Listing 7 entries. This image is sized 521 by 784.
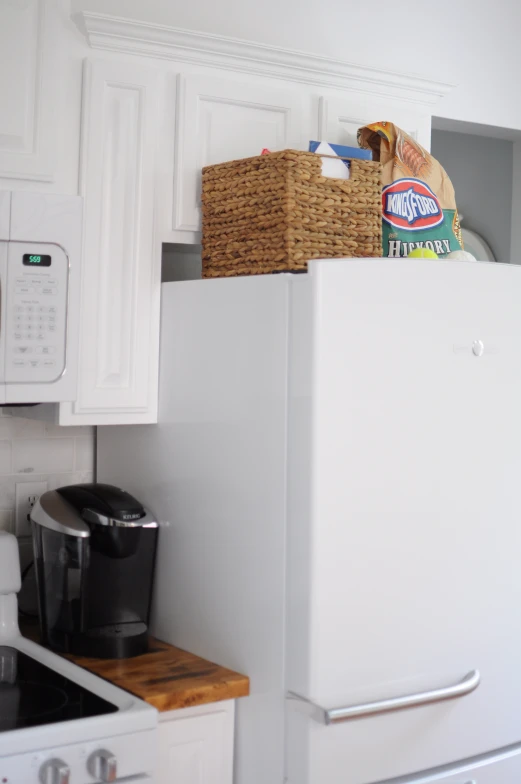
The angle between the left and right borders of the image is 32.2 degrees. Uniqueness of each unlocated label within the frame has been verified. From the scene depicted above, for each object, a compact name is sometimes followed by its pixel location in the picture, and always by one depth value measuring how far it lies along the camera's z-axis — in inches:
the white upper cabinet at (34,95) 68.4
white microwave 66.2
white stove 55.7
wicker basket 68.4
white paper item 71.1
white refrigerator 61.7
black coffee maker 71.4
